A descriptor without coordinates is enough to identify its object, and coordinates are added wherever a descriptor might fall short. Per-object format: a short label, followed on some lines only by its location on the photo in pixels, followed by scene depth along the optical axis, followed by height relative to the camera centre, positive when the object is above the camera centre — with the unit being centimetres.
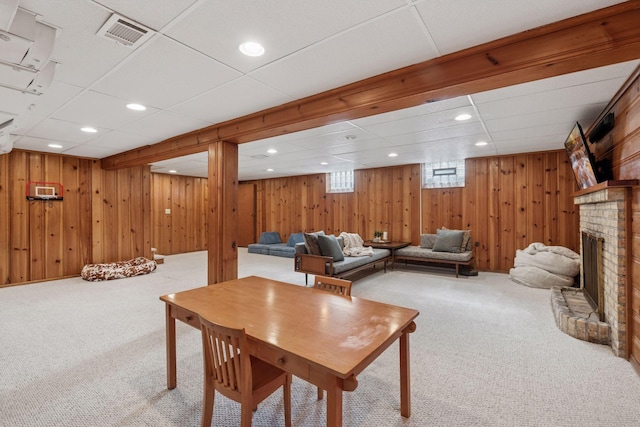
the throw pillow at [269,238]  874 -76
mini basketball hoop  504 +41
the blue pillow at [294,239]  807 -73
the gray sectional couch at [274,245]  790 -95
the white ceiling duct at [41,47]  159 +94
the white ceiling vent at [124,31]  158 +103
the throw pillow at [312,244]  500 -55
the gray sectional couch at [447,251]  548 -79
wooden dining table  124 -62
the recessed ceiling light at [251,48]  180 +104
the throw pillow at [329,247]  484 -58
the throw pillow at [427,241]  628 -63
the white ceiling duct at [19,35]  148 +93
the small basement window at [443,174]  629 +83
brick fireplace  247 -41
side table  614 -72
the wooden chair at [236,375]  139 -88
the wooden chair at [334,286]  224 -59
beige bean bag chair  452 -90
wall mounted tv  297 +58
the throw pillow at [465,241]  585 -59
